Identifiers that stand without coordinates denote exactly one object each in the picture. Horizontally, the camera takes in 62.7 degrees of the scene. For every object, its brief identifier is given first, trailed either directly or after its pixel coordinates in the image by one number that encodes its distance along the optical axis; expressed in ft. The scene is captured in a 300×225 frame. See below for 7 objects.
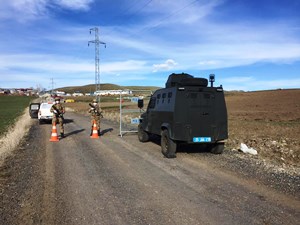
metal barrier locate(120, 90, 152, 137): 39.33
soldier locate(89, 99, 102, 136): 40.01
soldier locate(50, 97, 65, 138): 38.84
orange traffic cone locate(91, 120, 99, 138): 38.23
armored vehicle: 25.26
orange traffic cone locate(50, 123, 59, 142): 36.26
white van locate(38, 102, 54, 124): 58.67
